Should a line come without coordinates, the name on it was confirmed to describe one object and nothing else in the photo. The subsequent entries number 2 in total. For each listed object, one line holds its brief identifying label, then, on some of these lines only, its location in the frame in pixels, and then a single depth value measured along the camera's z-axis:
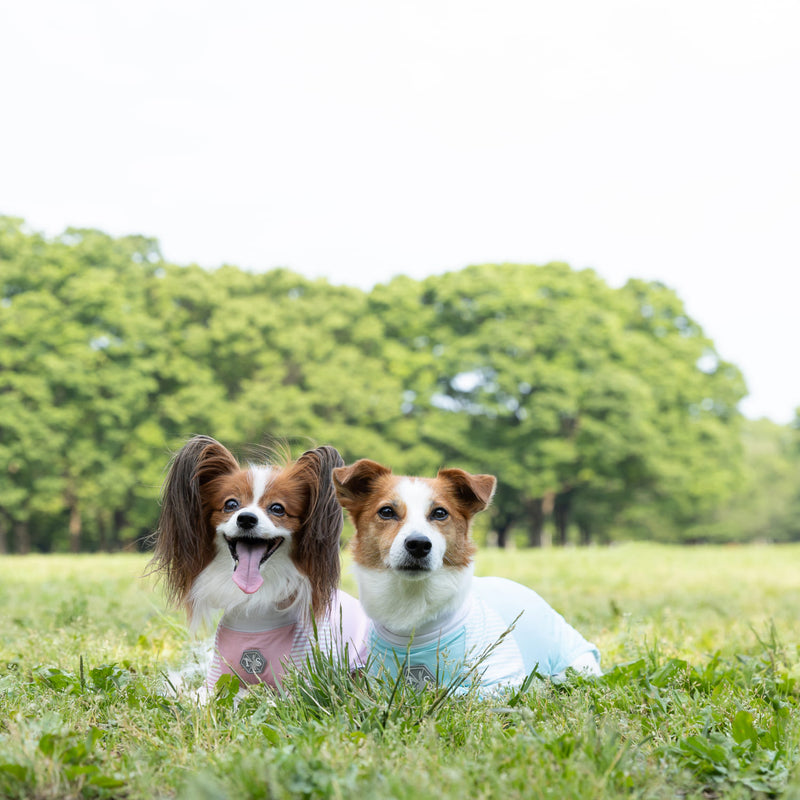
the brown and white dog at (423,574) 3.58
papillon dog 3.86
